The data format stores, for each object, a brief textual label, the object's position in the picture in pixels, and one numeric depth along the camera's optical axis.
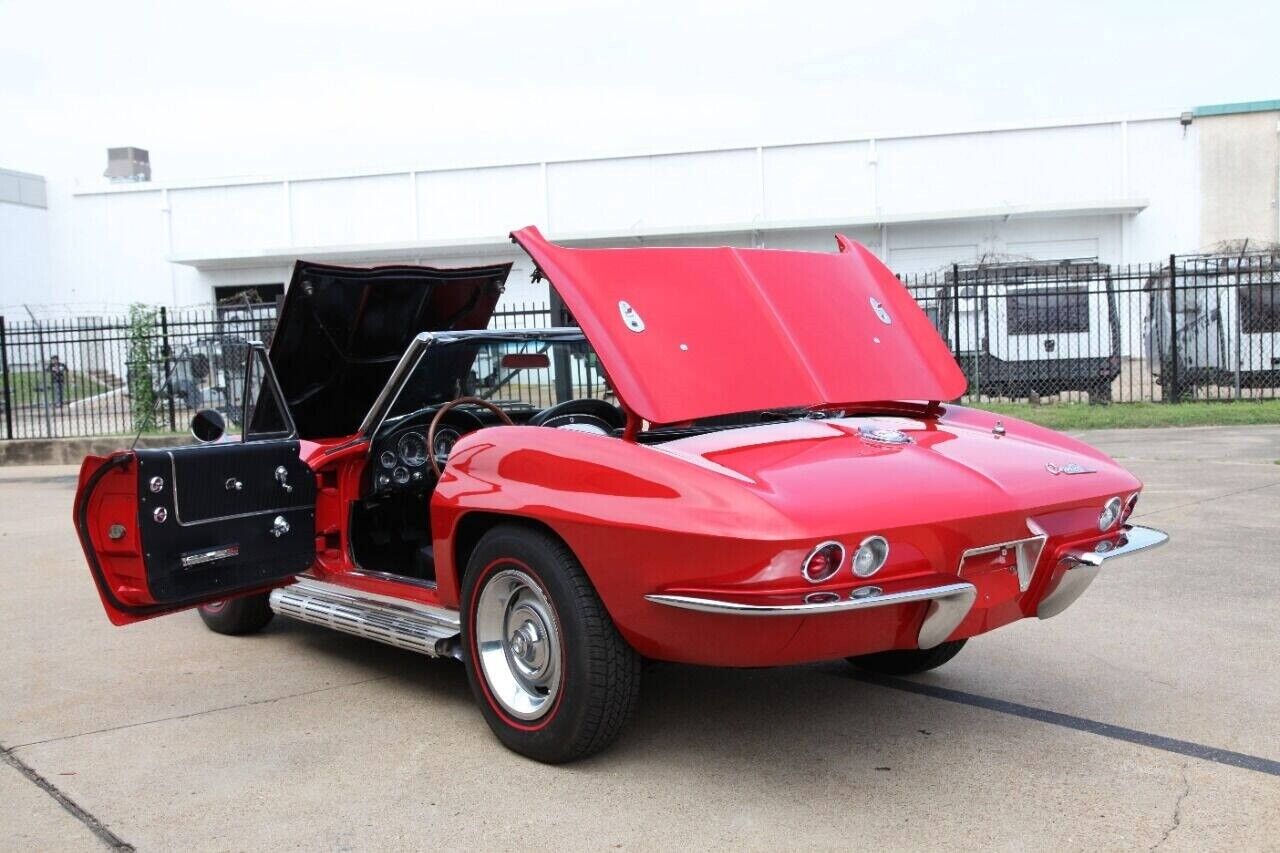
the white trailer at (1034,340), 17.34
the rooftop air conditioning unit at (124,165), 40.12
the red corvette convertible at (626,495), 3.49
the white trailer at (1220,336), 17.31
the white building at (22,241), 35.78
